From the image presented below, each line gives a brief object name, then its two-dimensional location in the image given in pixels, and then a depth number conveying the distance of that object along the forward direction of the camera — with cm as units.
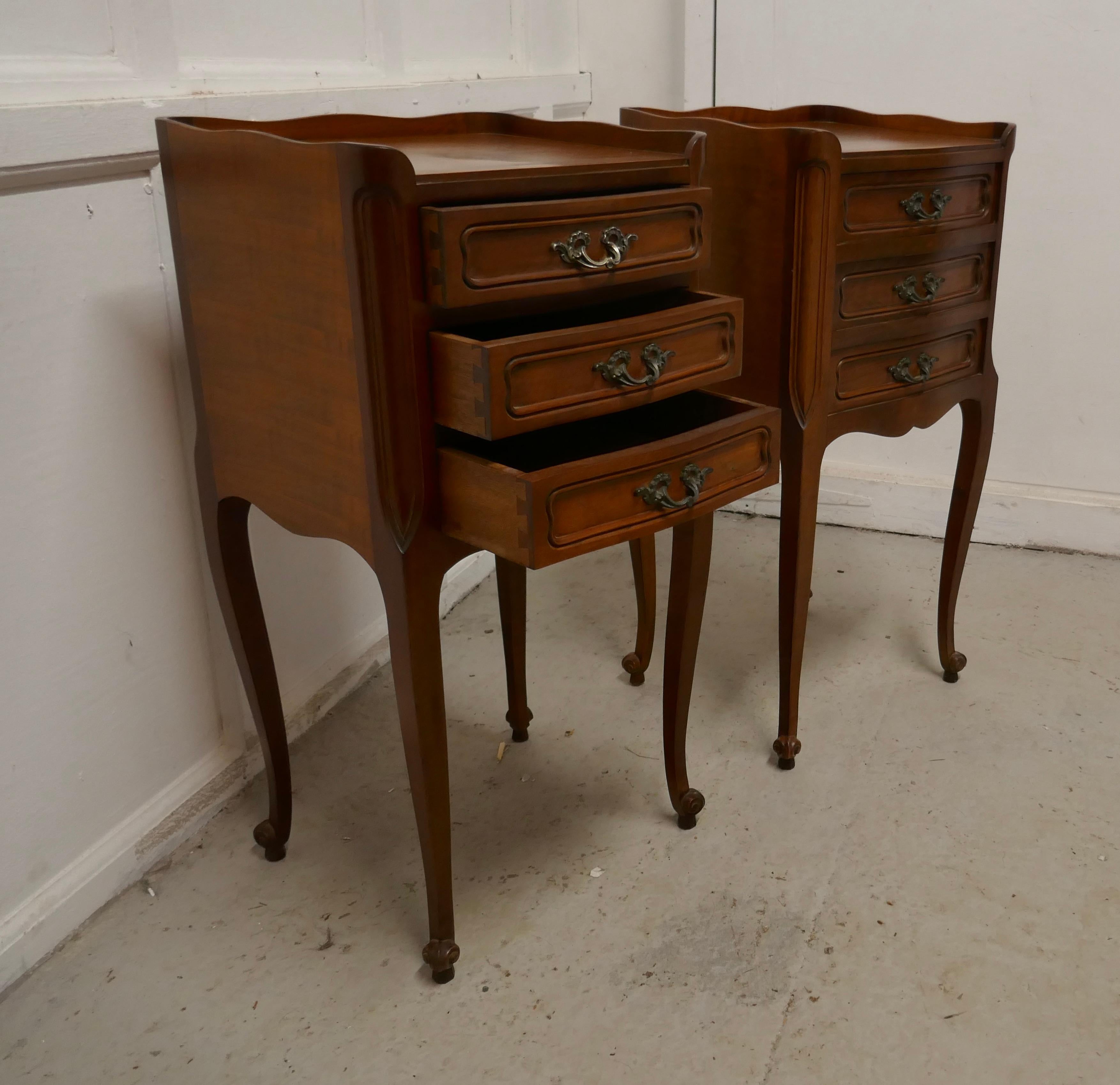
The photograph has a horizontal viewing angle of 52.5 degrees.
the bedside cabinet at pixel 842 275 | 155
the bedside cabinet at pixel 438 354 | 111
